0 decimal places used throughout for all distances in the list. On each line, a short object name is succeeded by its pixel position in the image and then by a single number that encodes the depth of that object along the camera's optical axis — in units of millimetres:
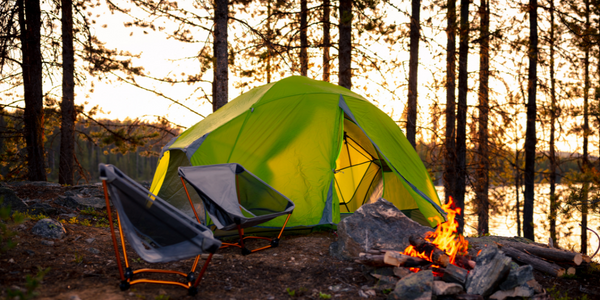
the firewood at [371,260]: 3262
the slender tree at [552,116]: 9188
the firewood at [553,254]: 3507
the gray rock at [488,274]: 2883
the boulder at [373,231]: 3791
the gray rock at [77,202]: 6258
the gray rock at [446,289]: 2878
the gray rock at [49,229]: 3878
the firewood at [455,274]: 3020
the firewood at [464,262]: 3271
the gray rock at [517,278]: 2953
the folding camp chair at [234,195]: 4094
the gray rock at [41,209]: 5312
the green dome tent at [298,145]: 4930
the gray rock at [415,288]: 2820
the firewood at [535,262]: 3492
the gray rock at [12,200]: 4898
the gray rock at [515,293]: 2858
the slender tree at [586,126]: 6094
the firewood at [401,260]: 3197
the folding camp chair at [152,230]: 2789
